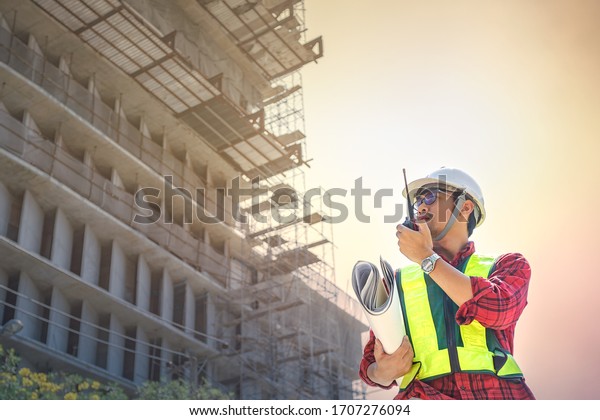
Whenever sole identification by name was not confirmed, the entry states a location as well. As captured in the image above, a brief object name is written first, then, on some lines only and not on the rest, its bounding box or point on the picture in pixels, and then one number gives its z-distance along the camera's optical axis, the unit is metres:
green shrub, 17.23
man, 3.71
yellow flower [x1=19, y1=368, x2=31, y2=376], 18.39
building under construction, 24.72
